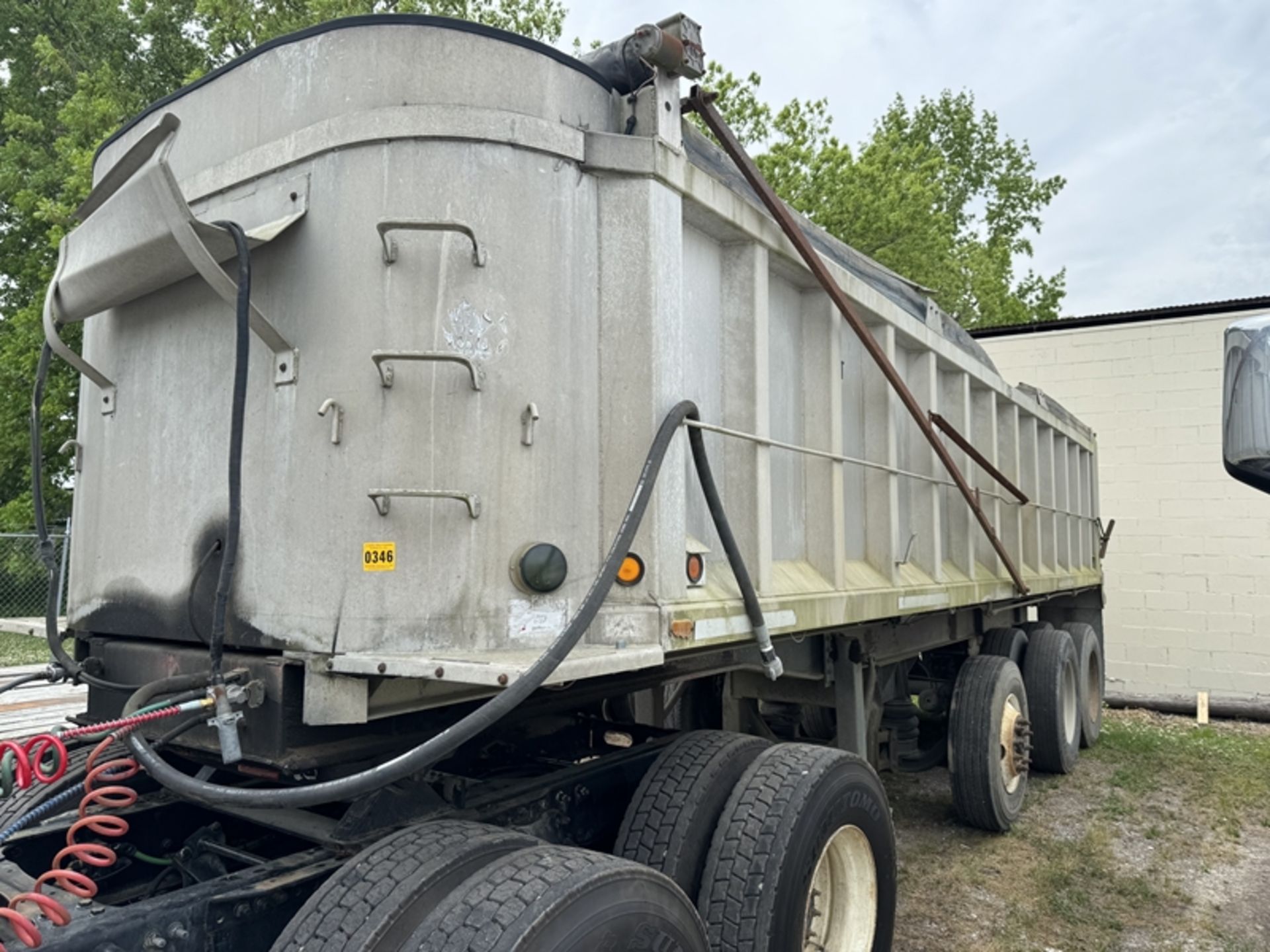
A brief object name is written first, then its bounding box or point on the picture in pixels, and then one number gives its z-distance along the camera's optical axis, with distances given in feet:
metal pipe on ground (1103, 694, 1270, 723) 36.47
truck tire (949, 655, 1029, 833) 19.04
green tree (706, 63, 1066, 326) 68.80
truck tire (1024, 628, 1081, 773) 24.64
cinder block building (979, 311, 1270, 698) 39.42
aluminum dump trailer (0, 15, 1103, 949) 7.82
